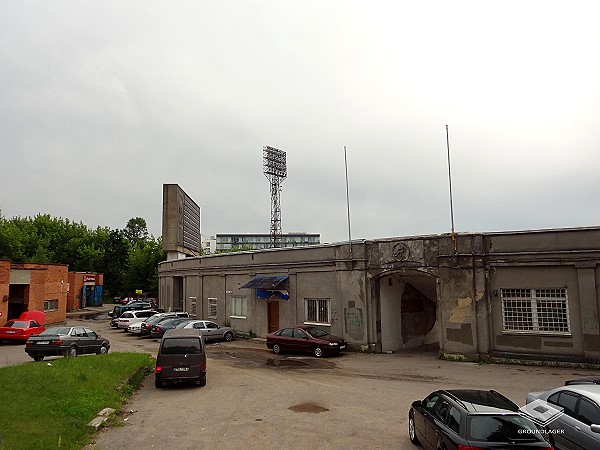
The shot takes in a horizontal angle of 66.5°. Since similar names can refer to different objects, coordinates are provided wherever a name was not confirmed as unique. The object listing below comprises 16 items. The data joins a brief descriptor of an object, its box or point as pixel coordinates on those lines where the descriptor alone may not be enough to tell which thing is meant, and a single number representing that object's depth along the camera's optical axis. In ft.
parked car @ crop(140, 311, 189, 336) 105.64
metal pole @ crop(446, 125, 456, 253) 69.67
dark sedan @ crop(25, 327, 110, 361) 65.31
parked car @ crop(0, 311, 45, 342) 88.99
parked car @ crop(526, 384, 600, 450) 25.27
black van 50.26
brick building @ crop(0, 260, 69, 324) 102.22
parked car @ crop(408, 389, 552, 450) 22.56
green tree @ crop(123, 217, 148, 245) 386.42
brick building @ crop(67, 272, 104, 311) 201.98
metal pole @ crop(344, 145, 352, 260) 80.34
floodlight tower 232.73
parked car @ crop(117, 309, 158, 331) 117.50
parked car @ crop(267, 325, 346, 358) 73.67
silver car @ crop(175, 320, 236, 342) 91.56
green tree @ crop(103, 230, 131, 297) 254.47
